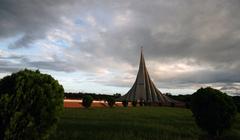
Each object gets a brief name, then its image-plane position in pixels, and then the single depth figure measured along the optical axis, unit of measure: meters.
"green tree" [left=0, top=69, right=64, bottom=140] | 4.95
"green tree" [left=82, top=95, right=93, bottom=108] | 25.92
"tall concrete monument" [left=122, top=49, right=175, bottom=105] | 44.34
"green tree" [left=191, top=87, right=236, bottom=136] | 8.69
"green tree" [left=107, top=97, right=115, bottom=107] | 31.82
